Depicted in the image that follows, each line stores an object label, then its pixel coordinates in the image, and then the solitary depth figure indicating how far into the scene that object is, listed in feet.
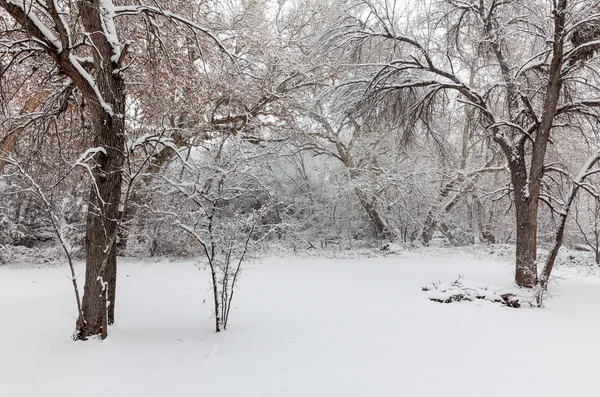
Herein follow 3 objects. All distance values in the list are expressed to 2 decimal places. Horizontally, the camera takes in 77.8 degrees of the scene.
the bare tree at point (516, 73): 21.75
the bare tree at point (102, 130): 13.33
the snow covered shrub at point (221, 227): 15.23
